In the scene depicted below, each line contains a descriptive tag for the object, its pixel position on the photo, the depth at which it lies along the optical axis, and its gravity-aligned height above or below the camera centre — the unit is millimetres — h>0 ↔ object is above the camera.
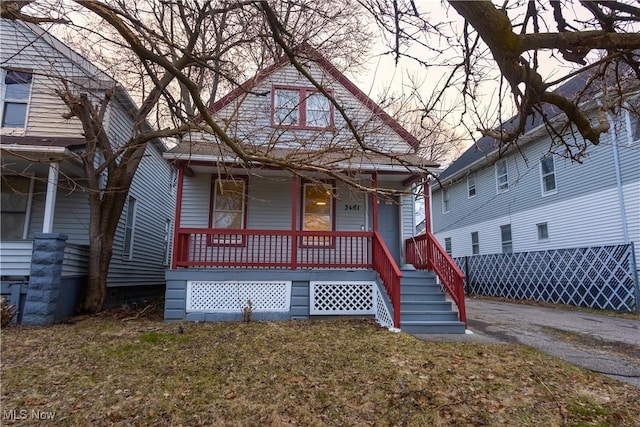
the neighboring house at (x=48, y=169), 7273 +2182
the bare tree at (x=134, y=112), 4879 +3076
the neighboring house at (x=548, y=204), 9953 +2208
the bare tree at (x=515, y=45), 2361 +1675
